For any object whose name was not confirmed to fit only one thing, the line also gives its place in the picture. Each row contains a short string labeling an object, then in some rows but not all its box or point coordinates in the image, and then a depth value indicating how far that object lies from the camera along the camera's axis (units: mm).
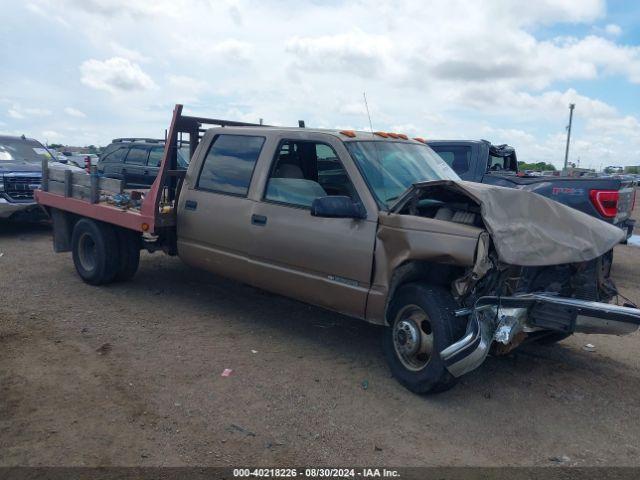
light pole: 42719
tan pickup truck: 4094
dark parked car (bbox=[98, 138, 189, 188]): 12969
